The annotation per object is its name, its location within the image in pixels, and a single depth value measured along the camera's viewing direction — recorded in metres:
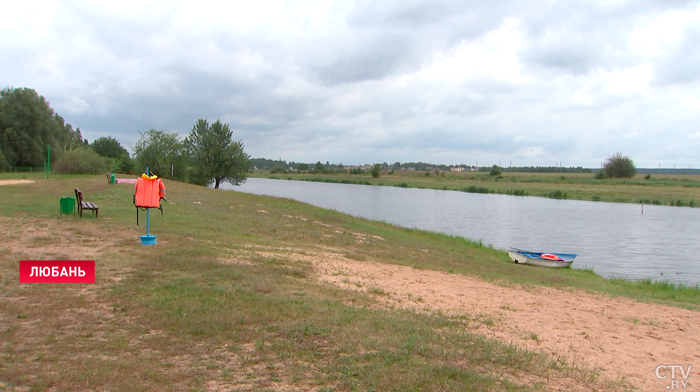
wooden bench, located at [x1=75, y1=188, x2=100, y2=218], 13.65
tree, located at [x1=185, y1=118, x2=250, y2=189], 53.03
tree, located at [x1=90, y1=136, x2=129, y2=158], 85.69
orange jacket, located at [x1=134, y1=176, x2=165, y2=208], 10.16
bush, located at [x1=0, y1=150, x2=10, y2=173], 48.78
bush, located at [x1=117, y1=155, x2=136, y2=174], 55.75
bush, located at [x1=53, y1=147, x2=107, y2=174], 42.22
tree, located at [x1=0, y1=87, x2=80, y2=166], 53.41
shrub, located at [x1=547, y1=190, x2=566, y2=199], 65.44
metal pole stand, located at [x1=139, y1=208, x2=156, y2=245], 10.23
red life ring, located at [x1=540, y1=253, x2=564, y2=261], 18.23
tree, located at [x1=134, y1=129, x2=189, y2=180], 51.16
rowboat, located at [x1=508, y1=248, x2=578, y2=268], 17.94
